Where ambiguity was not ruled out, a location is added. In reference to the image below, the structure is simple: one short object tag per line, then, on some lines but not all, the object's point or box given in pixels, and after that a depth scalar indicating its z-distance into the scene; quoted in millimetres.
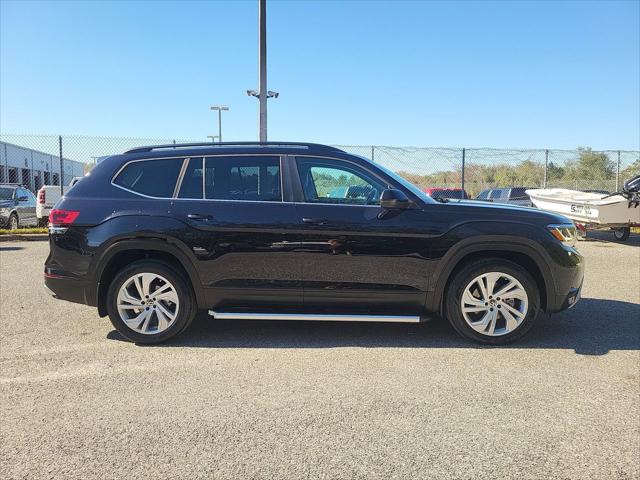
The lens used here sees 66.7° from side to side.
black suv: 4480
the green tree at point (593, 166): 18016
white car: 15562
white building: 32203
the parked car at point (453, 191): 16047
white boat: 11992
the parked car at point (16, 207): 14984
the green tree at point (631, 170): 17688
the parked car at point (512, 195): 17250
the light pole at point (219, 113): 35175
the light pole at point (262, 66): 12562
